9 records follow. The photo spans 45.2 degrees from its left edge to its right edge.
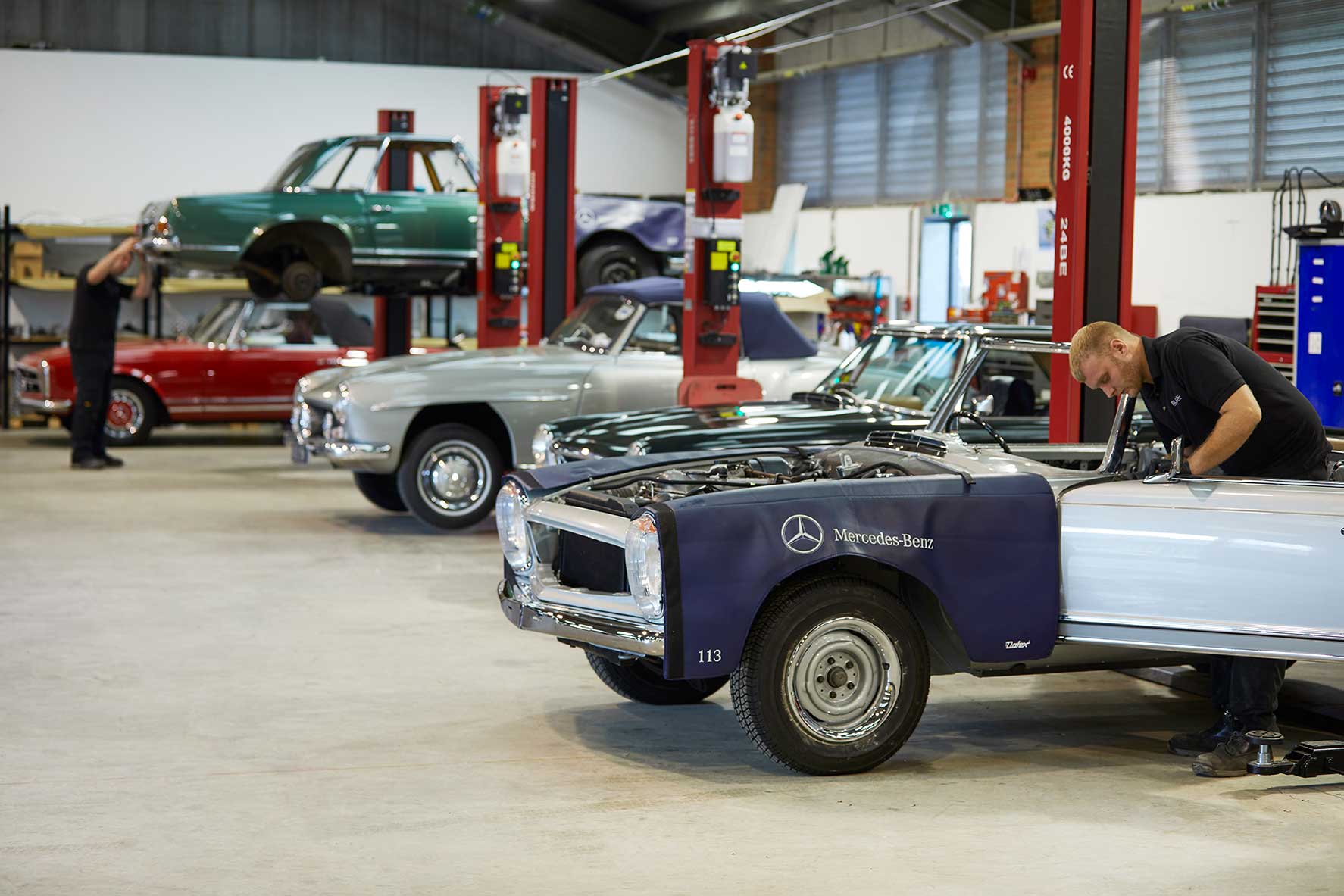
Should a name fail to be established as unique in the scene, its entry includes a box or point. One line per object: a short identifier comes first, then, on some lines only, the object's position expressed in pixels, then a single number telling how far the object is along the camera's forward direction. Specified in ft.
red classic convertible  52.37
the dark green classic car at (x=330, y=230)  44.29
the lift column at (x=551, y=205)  45.16
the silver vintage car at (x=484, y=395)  34.91
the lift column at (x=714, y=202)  35.01
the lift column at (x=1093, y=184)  25.21
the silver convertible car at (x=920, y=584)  16.34
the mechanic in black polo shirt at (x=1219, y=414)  17.52
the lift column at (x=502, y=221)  45.60
